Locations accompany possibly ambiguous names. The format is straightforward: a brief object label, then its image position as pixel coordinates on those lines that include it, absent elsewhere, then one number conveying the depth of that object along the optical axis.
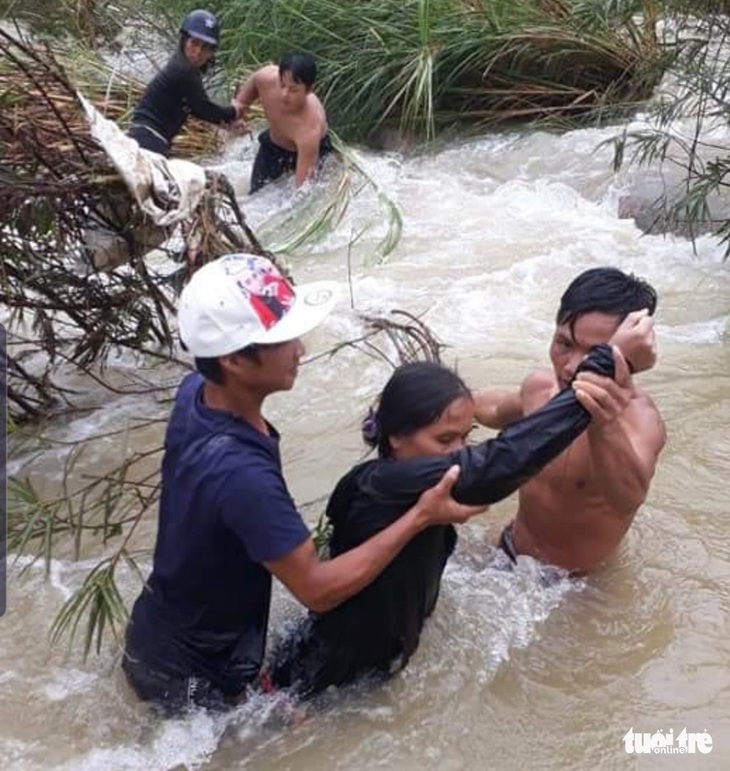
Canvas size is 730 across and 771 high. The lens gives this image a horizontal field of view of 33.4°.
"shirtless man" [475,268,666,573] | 2.81
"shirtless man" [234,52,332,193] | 7.08
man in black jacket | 6.35
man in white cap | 2.28
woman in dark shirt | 2.33
